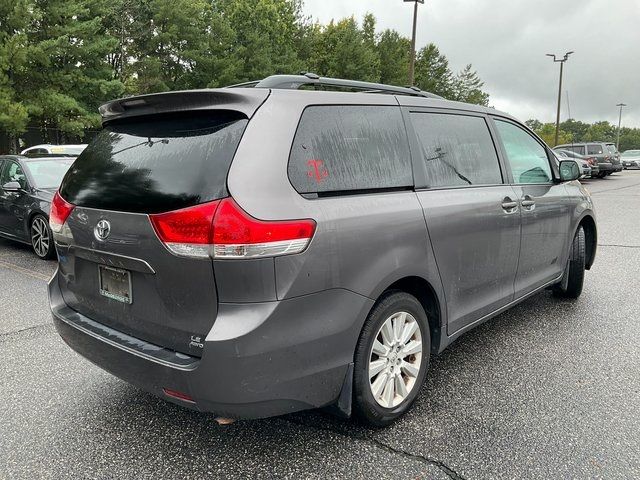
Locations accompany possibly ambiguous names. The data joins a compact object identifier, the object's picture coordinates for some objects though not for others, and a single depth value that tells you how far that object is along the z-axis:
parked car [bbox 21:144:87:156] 13.30
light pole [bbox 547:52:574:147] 33.91
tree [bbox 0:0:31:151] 20.47
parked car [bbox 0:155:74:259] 7.16
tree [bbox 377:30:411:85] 46.38
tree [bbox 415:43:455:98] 51.50
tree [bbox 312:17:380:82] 39.91
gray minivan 2.11
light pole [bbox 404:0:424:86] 22.81
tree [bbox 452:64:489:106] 55.88
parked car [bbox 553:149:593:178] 20.53
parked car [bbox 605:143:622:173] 24.93
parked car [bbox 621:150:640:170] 41.47
